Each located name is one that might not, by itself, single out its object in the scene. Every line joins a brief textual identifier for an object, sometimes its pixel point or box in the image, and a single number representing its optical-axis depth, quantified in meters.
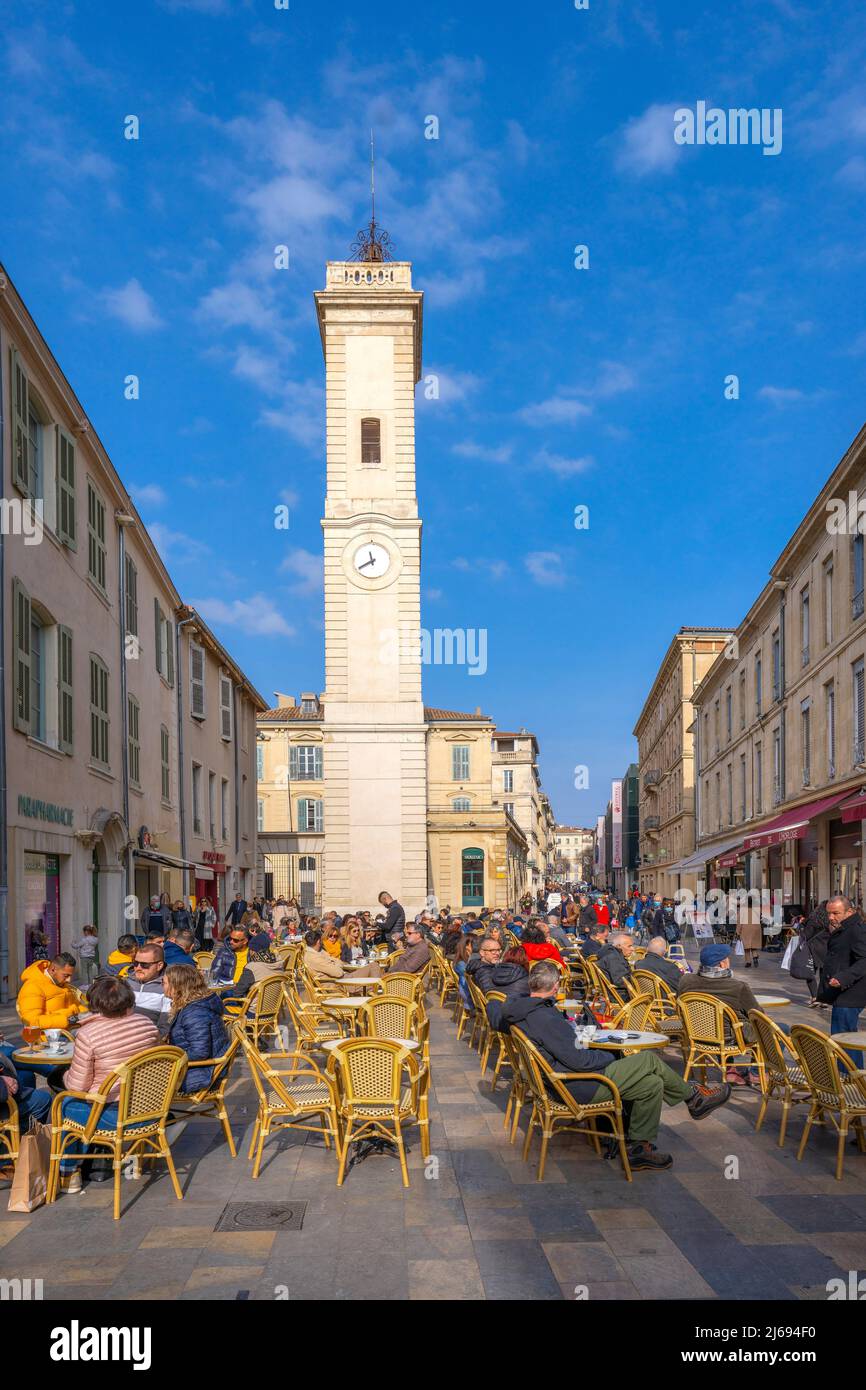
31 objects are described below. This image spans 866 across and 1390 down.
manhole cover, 5.68
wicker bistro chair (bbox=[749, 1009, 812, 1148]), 7.29
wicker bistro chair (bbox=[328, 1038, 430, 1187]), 6.71
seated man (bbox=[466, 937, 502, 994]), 10.28
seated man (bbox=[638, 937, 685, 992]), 11.24
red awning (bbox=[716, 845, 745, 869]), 31.45
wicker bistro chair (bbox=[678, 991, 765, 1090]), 8.70
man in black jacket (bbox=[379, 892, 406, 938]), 22.22
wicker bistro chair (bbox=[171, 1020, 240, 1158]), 7.20
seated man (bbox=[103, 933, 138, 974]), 13.38
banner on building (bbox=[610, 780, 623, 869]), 88.19
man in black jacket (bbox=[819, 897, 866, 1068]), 8.88
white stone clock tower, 32.62
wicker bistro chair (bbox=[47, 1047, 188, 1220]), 6.10
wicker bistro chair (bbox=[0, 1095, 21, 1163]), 6.42
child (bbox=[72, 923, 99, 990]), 16.88
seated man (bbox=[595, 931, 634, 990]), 12.06
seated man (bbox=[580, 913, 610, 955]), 13.59
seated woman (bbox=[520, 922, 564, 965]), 12.20
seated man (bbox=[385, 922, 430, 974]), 13.29
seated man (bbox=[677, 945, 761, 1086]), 9.26
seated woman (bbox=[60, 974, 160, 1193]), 6.42
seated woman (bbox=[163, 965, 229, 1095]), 7.41
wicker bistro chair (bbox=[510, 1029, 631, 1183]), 6.61
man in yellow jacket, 9.28
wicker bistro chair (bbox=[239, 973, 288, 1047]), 10.35
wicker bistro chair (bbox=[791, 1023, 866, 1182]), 6.52
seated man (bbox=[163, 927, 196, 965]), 12.88
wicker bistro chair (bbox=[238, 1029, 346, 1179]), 6.83
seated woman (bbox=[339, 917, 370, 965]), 16.84
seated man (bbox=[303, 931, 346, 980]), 12.84
